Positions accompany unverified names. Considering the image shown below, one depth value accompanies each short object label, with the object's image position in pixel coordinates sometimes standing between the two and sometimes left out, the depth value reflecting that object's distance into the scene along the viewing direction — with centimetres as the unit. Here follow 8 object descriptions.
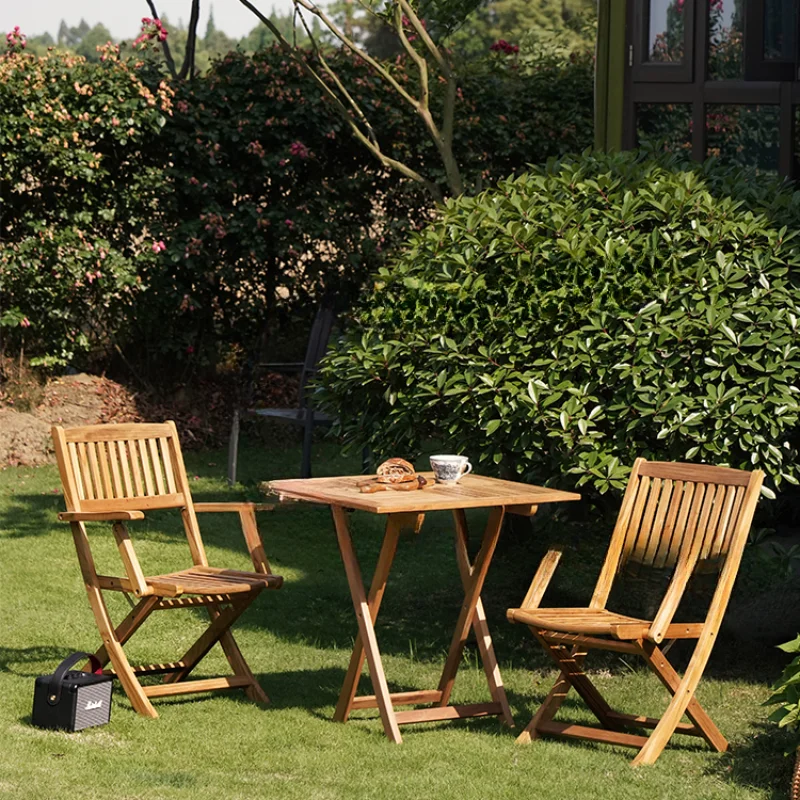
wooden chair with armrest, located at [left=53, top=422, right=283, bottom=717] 955
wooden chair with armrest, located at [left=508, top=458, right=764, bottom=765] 866
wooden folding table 911
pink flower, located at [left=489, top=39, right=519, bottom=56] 2284
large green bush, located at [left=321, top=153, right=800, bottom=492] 1018
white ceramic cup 992
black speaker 906
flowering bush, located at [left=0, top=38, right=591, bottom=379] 2040
